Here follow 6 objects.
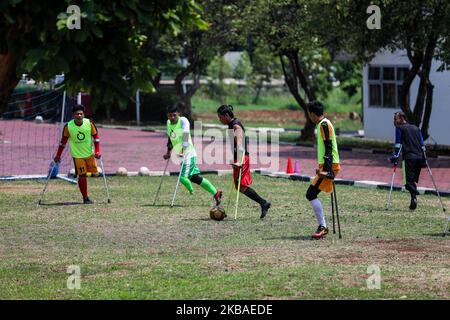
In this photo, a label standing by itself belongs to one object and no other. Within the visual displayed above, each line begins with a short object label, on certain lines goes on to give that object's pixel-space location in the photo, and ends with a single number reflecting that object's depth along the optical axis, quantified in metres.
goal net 27.41
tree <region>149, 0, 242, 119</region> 39.09
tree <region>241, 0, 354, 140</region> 31.38
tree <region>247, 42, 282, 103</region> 55.91
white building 35.50
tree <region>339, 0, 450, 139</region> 28.16
